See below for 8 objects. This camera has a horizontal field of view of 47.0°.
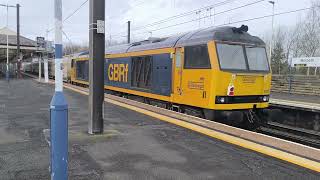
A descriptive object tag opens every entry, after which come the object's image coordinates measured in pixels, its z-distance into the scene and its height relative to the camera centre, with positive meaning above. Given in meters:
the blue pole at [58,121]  4.05 -0.64
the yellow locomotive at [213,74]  10.41 -0.24
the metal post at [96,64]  7.32 +0.00
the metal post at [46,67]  32.71 -0.37
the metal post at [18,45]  42.73 +2.04
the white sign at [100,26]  7.29 +0.75
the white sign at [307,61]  28.81 +0.52
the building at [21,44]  51.03 +2.62
